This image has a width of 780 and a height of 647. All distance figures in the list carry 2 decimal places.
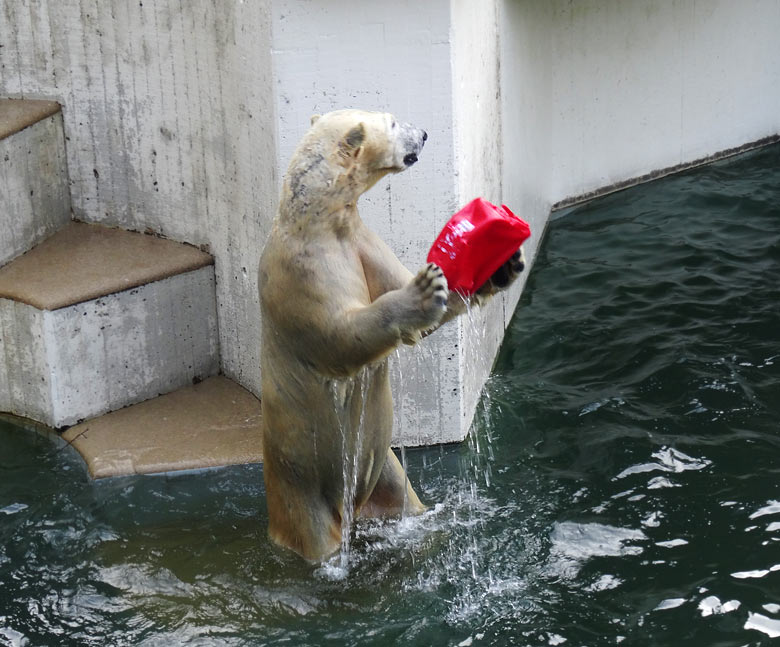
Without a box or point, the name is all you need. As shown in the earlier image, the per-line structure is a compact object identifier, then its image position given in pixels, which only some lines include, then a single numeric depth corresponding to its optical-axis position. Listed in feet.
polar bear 27.25
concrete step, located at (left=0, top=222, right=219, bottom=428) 40.45
